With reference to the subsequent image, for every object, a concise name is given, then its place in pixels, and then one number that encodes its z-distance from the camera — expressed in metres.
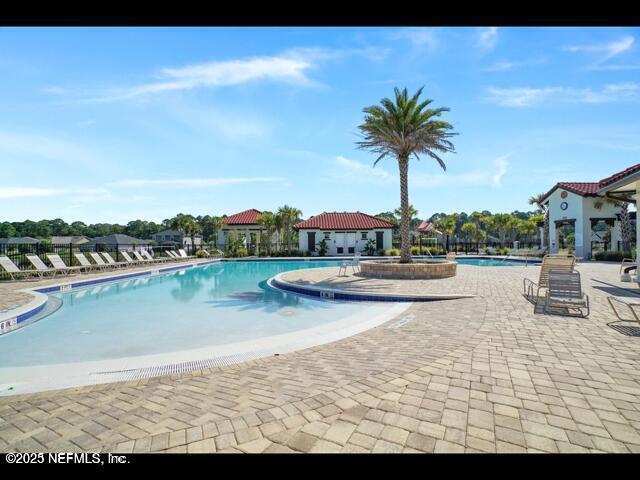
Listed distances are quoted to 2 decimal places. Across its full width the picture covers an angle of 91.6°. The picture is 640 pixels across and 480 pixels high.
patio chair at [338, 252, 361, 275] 14.05
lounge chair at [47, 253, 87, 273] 14.74
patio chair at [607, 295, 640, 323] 5.18
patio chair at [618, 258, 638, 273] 12.02
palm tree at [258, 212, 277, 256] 29.14
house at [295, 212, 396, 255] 31.12
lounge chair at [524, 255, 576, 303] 8.08
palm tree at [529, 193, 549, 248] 29.25
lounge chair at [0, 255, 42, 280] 12.83
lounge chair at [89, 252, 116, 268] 17.42
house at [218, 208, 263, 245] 34.06
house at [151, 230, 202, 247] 65.50
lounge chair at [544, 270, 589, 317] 6.32
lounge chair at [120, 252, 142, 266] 19.83
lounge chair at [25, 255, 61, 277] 13.79
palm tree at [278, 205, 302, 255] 28.84
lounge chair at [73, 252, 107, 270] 16.34
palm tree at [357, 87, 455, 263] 14.52
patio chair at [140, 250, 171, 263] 22.36
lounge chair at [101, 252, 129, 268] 18.23
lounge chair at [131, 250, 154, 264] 21.11
